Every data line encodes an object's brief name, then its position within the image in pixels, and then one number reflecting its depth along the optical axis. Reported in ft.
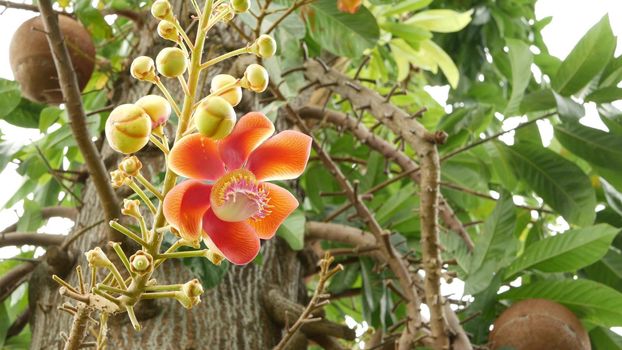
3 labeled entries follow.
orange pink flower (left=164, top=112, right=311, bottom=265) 1.98
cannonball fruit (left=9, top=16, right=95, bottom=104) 5.31
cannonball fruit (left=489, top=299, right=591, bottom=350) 4.45
